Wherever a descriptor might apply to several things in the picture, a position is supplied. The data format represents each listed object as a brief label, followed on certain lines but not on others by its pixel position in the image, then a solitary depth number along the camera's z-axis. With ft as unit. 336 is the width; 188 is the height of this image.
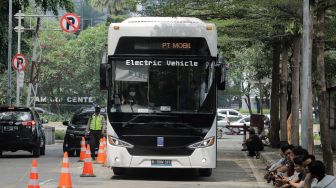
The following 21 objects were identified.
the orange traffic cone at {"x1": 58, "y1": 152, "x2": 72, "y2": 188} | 47.57
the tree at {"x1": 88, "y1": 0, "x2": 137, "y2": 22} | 216.33
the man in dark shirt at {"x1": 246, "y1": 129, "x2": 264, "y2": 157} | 95.40
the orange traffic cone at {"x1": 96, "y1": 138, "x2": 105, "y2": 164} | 76.32
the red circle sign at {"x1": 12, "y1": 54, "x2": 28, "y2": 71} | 107.87
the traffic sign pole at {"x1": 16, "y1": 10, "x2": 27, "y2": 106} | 109.95
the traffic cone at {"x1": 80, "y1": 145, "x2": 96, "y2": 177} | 62.34
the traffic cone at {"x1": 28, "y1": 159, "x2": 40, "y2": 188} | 42.01
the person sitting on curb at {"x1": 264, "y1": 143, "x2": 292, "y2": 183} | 51.45
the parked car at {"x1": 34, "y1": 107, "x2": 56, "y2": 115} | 245.53
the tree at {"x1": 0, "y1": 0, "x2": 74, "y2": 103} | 111.71
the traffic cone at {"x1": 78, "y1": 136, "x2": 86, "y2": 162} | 72.89
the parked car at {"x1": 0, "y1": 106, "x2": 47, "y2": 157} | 87.25
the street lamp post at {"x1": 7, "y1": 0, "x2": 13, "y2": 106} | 109.73
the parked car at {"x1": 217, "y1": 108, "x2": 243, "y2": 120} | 224.94
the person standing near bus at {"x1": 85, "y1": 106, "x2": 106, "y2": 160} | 78.84
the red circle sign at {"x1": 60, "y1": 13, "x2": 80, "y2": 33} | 112.06
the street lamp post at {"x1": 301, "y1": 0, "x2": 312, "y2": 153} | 57.72
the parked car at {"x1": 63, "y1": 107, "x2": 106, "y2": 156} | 89.25
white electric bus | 59.82
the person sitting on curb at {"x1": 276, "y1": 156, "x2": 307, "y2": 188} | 40.00
